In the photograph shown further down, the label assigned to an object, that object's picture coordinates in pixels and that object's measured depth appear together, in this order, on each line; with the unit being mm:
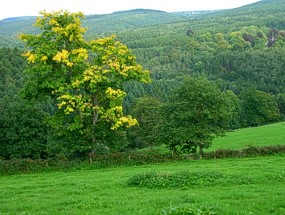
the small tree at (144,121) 76188
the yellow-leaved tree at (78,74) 30344
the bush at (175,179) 20938
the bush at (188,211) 12192
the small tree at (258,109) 104875
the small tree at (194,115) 35094
